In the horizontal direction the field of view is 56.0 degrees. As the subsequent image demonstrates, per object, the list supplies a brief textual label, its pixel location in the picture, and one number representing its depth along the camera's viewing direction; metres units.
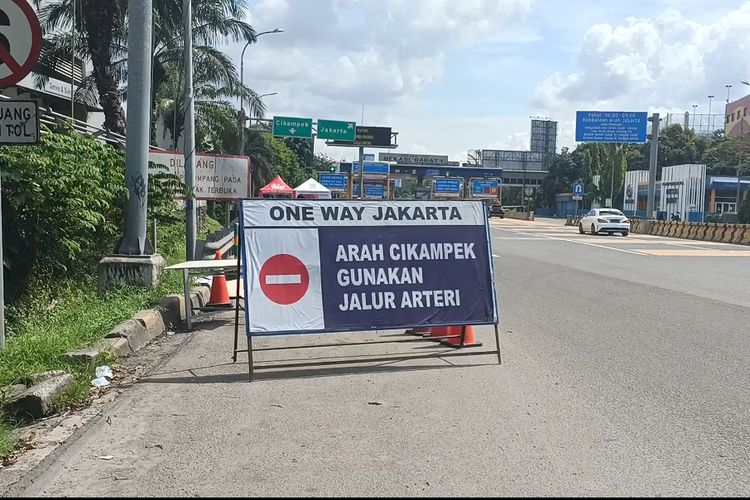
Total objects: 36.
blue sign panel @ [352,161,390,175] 78.19
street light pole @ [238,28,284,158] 33.44
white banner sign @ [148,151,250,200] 15.13
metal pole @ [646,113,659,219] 39.70
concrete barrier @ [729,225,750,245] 31.84
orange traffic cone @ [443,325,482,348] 8.00
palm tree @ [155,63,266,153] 31.86
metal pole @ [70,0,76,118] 22.23
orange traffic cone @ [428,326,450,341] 8.27
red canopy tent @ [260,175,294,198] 28.16
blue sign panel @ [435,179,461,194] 73.82
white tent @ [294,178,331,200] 34.25
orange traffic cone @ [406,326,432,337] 8.48
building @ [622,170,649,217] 77.34
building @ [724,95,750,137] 88.50
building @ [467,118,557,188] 119.88
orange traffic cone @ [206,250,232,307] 10.29
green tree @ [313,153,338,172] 110.66
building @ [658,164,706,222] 65.50
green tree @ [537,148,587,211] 102.38
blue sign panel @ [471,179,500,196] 79.25
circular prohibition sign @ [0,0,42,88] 6.17
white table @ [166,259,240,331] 8.59
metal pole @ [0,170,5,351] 6.41
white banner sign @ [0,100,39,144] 6.34
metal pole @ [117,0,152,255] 10.12
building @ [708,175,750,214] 69.06
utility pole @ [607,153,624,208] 78.05
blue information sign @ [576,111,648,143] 42.50
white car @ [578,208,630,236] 35.69
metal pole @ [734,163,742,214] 63.69
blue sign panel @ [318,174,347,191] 74.75
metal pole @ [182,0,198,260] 14.05
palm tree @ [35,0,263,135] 19.64
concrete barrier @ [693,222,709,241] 34.28
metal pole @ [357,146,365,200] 53.80
